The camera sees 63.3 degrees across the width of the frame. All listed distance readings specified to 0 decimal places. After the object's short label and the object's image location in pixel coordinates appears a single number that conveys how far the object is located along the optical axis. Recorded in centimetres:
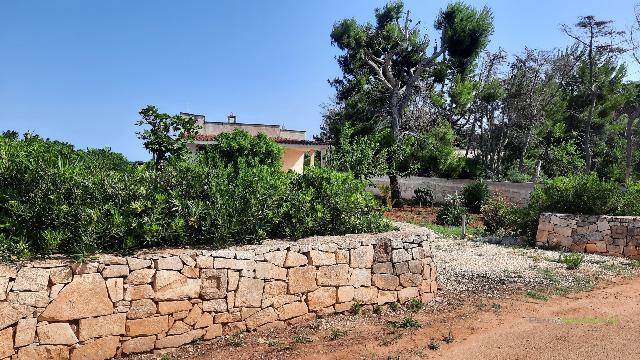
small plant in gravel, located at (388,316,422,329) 574
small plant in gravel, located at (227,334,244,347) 512
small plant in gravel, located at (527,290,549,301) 705
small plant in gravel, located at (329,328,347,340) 538
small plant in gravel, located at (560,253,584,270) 914
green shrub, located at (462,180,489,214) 1923
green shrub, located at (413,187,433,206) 2252
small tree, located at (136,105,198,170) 841
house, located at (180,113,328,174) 2164
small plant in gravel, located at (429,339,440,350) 508
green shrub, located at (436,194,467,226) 1634
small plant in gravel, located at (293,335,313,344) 524
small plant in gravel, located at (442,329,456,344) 529
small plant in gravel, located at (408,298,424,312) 643
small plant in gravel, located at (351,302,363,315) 611
